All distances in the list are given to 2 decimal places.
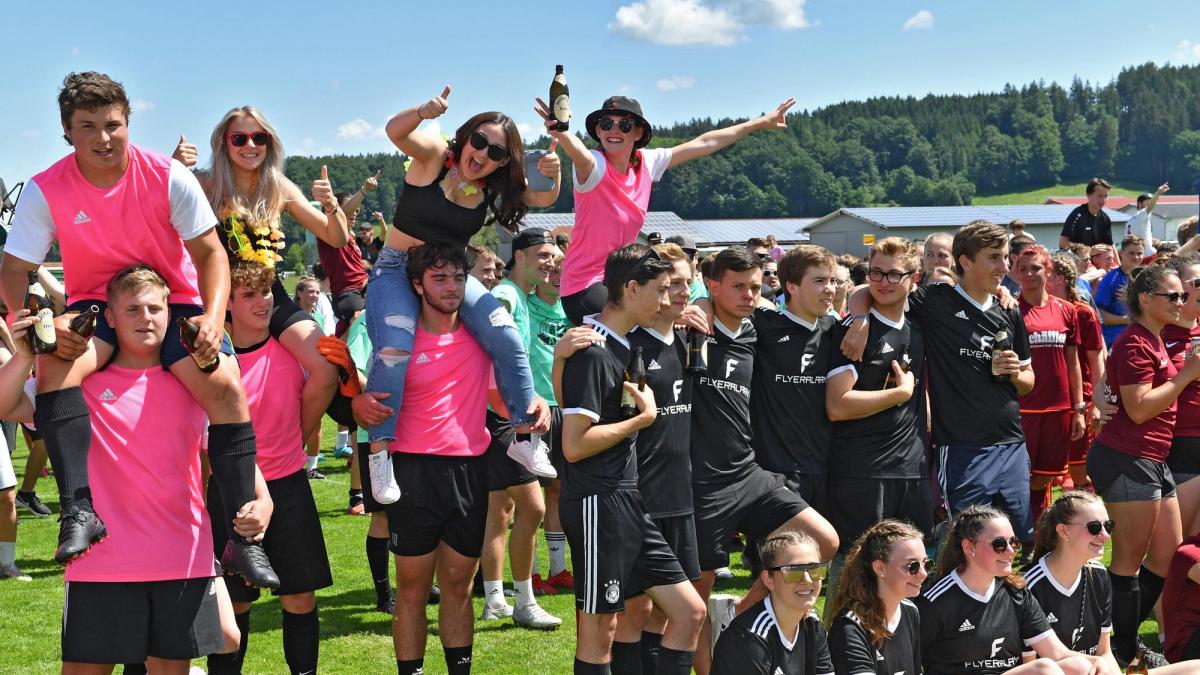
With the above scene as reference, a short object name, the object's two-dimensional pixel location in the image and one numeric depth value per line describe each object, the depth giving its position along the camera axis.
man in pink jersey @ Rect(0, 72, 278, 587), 4.46
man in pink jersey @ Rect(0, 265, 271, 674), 4.54
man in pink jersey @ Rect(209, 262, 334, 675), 5.58
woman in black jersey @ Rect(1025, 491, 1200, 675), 5.70
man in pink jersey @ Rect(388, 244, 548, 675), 5.66
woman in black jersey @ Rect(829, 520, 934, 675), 5.10
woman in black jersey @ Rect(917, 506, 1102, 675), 5.44
